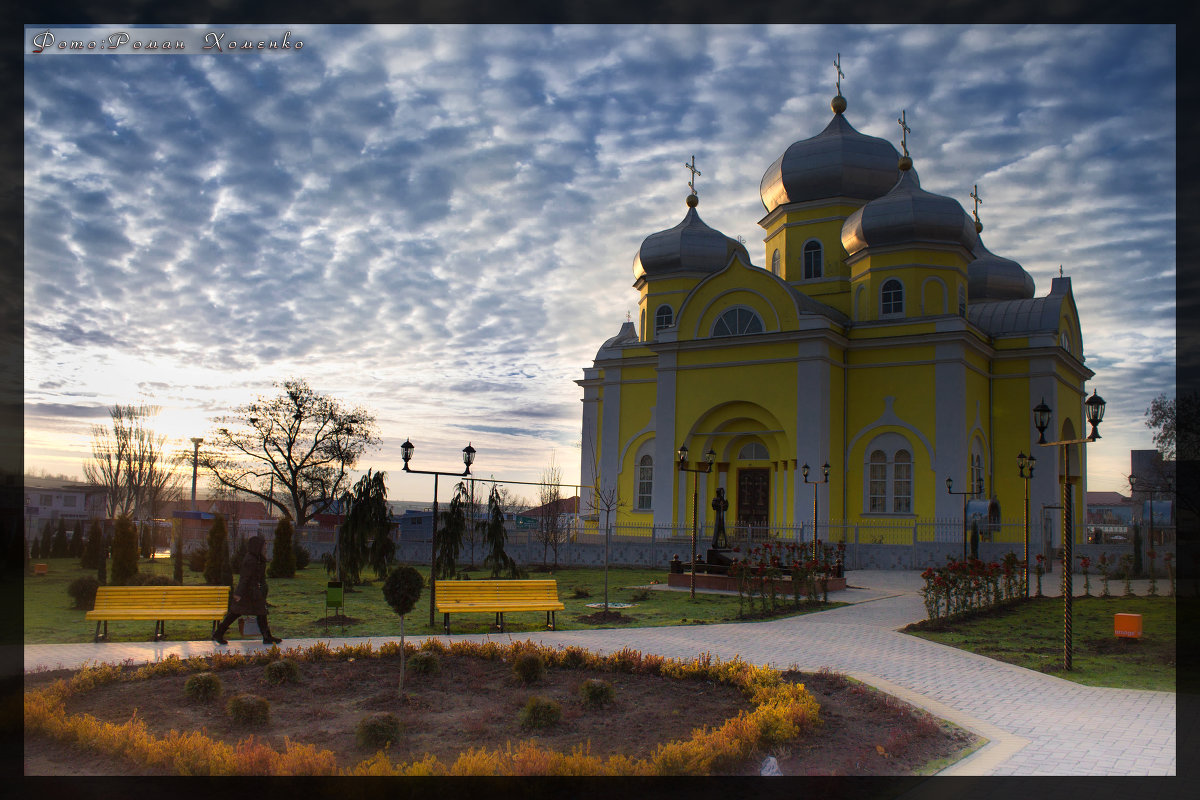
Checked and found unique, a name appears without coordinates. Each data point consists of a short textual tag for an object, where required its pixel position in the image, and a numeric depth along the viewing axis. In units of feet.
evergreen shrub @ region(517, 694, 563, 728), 24.00
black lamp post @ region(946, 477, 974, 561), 69.43
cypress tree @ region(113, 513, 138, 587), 57.82
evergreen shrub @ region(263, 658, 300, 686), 29.07
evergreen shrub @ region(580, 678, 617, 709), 26.32
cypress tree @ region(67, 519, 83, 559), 93.61
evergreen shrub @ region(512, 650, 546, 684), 29.76
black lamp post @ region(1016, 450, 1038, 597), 49.24
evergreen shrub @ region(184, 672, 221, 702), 26.81
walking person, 37.17
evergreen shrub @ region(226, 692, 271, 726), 23.94
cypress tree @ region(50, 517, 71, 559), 96.22
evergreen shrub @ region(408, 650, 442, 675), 30.63
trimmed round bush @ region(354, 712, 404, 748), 22.06
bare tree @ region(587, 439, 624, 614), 102.17
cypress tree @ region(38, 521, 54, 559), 95.23
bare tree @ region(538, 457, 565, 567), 84.69
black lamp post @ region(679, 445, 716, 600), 58.25
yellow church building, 86.84
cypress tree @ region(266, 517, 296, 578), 75.41
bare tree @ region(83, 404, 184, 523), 111.45
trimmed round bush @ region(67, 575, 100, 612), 49.44
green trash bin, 44.93
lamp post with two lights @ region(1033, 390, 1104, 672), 33.06
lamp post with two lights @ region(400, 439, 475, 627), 51.70
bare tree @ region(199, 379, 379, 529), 117.29
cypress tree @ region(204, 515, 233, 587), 64.23
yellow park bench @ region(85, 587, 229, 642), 37.50
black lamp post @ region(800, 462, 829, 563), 71.21
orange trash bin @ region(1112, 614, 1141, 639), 39.93
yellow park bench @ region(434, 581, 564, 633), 41.50
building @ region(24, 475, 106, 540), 103.91
